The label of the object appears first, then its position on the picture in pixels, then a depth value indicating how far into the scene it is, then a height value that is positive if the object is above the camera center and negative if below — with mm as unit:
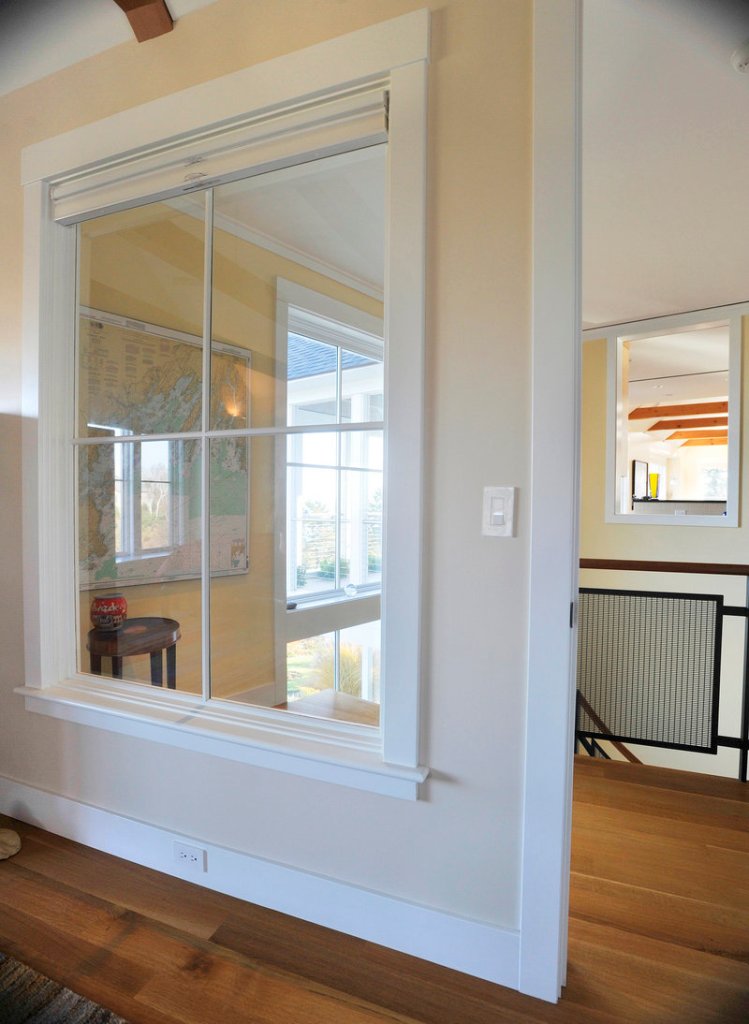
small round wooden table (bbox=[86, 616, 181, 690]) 2020 -534
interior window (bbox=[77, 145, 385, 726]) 1706 +182
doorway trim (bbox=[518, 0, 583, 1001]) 1366 +41
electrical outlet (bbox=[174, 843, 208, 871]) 1850 -1134
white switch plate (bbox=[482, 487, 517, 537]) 1442 -43
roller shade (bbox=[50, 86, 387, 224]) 1605 +1007
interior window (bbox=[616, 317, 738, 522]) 4828 +966
